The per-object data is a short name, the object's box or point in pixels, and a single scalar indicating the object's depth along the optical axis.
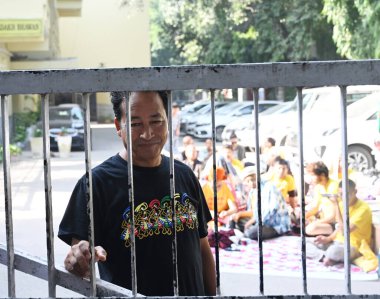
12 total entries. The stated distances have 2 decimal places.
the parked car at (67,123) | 23.80
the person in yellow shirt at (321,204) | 7.68
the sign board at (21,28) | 20.11
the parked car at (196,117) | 29.52
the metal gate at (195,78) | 1.95
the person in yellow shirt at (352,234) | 7.15
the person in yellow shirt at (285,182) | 8.80
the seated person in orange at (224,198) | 9.16
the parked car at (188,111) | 31.42
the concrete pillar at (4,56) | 22.22
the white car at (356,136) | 11.07
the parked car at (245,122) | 16.38
